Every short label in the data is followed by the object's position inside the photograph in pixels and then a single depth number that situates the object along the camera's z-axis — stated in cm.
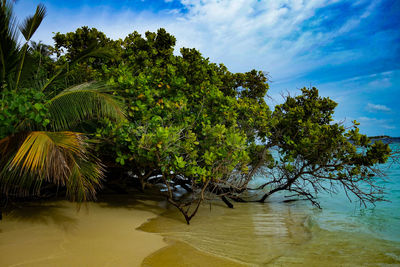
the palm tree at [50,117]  340
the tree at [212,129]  500
